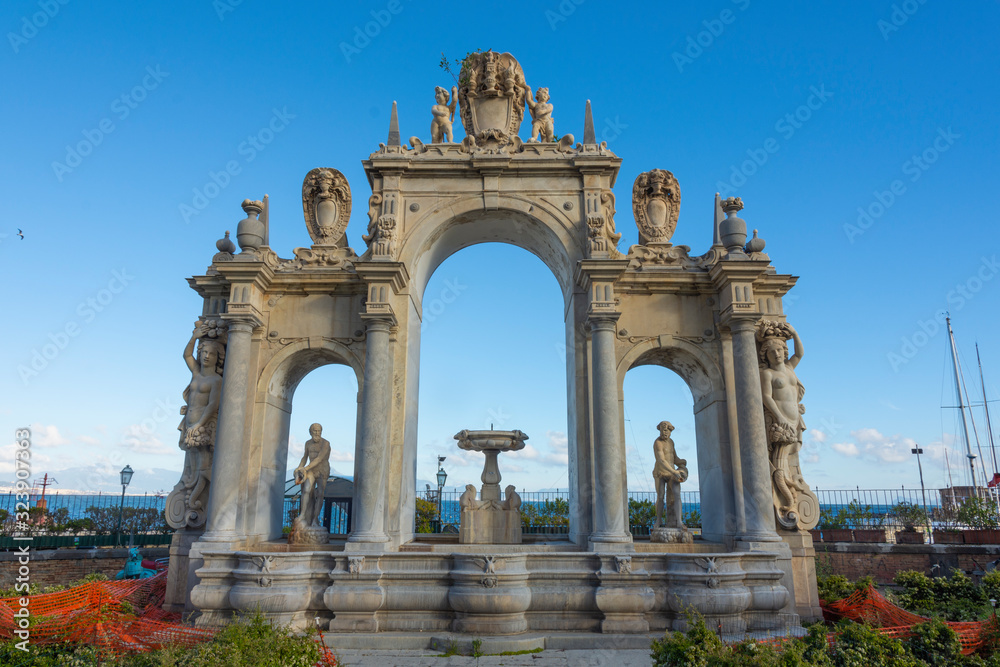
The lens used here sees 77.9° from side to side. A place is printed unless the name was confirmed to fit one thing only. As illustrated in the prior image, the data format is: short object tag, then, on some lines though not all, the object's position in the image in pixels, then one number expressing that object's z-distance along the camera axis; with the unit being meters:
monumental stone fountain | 11.64
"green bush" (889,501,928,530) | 30.35
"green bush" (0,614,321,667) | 7.32
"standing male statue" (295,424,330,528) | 14.79
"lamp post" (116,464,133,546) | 23.23
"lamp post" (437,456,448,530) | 23.98
